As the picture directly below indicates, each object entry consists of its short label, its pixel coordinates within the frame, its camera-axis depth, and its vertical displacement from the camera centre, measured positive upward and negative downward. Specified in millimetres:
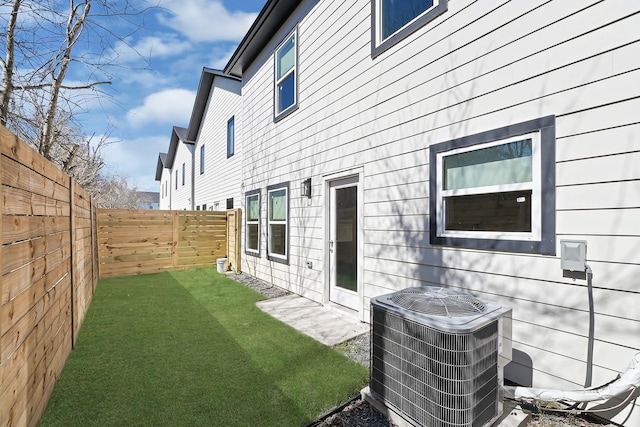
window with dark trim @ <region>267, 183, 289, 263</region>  6468 -234
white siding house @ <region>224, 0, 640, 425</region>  2156 +439
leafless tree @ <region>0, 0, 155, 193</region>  3941 +2141
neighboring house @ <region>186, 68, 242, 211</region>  9797 +2631
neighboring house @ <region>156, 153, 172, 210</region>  23347 +2606
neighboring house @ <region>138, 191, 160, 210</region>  38456 +1490
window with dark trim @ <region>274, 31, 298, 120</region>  6246 +2806
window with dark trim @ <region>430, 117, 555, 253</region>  2486 +189
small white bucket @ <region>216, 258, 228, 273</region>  9016 -1492
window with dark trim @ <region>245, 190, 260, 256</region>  7830 -300
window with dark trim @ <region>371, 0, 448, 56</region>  3459 +2305
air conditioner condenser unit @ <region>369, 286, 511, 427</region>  1927 -963
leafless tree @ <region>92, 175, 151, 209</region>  20828 +1599
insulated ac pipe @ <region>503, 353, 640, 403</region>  1954 -1218
